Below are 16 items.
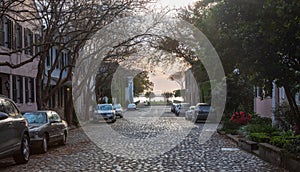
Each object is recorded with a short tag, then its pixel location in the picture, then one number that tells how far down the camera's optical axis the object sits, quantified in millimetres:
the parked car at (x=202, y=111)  34312
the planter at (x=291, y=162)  10297
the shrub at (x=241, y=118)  23156
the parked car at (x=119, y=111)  48419
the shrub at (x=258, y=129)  16438
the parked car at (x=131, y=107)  78331
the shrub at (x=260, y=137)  14376
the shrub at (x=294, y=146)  10664
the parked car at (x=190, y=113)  38031
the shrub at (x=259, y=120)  21847
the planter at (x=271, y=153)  11555
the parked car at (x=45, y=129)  15564
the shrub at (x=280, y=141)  12336
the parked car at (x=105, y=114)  38059
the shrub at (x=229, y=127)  22438
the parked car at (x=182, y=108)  50559
